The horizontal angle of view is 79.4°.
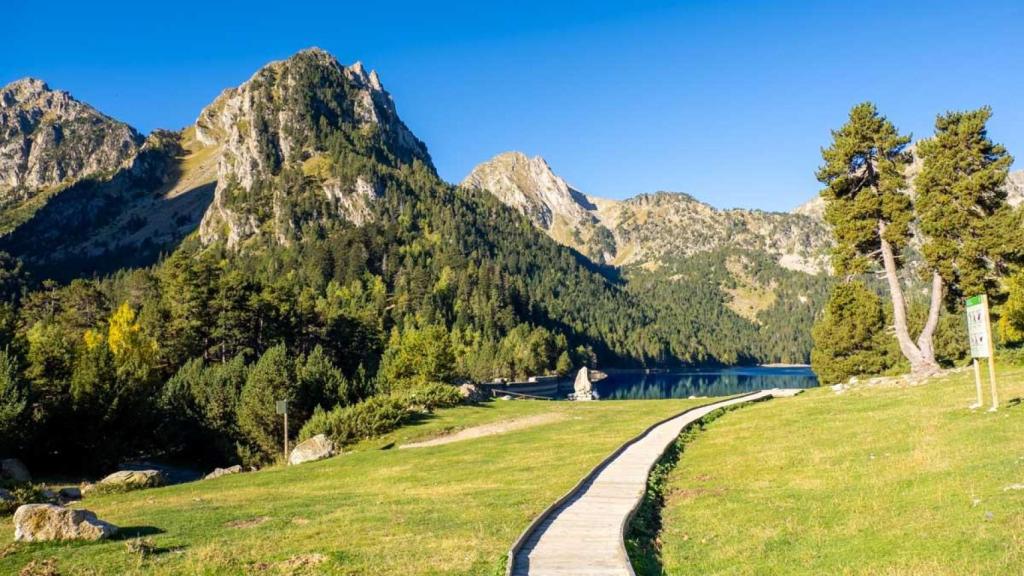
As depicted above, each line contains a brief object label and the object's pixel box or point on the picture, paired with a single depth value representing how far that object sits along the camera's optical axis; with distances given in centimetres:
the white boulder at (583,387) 10206
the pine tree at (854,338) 7450
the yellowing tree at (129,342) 8250
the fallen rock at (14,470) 4188
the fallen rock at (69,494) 3392
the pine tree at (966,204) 3866
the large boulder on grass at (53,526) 1722
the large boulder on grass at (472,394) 6506
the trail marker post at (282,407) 4753
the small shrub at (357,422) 4988
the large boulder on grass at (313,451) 4366
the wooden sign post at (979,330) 2410
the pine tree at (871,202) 4234
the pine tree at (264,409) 5681
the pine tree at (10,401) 4497
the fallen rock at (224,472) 4255
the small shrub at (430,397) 5930
